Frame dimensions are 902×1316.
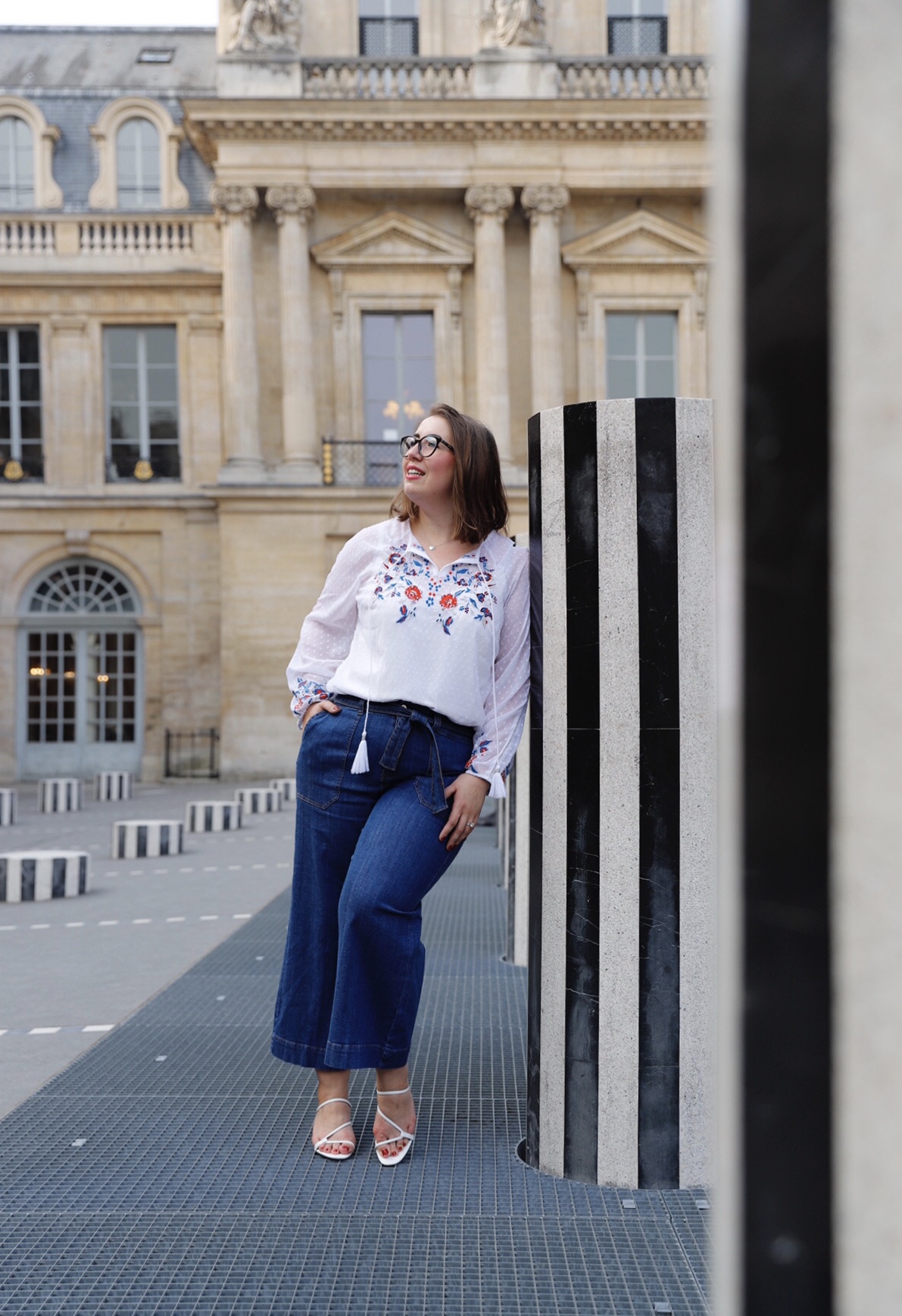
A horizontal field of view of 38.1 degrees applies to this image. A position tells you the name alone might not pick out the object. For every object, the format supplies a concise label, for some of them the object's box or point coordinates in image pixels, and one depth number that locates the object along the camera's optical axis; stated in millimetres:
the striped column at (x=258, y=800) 15133
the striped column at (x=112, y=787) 18609
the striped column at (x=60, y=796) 15883
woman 2832
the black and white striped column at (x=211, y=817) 12484
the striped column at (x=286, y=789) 16978
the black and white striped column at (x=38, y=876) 7695
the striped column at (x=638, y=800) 2598
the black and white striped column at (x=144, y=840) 10094
